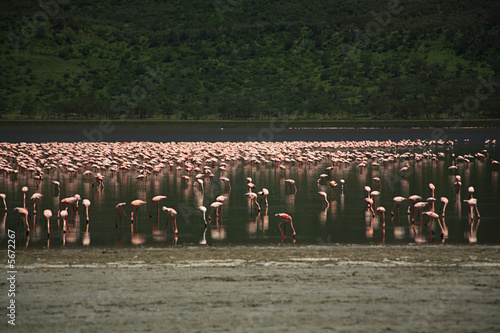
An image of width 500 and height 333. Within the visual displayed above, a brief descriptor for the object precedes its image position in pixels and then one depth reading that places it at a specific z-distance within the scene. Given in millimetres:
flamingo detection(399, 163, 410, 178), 32156
